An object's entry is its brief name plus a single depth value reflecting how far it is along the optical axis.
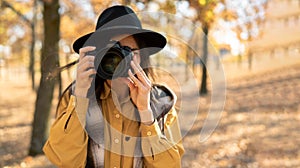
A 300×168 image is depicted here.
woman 1.56
